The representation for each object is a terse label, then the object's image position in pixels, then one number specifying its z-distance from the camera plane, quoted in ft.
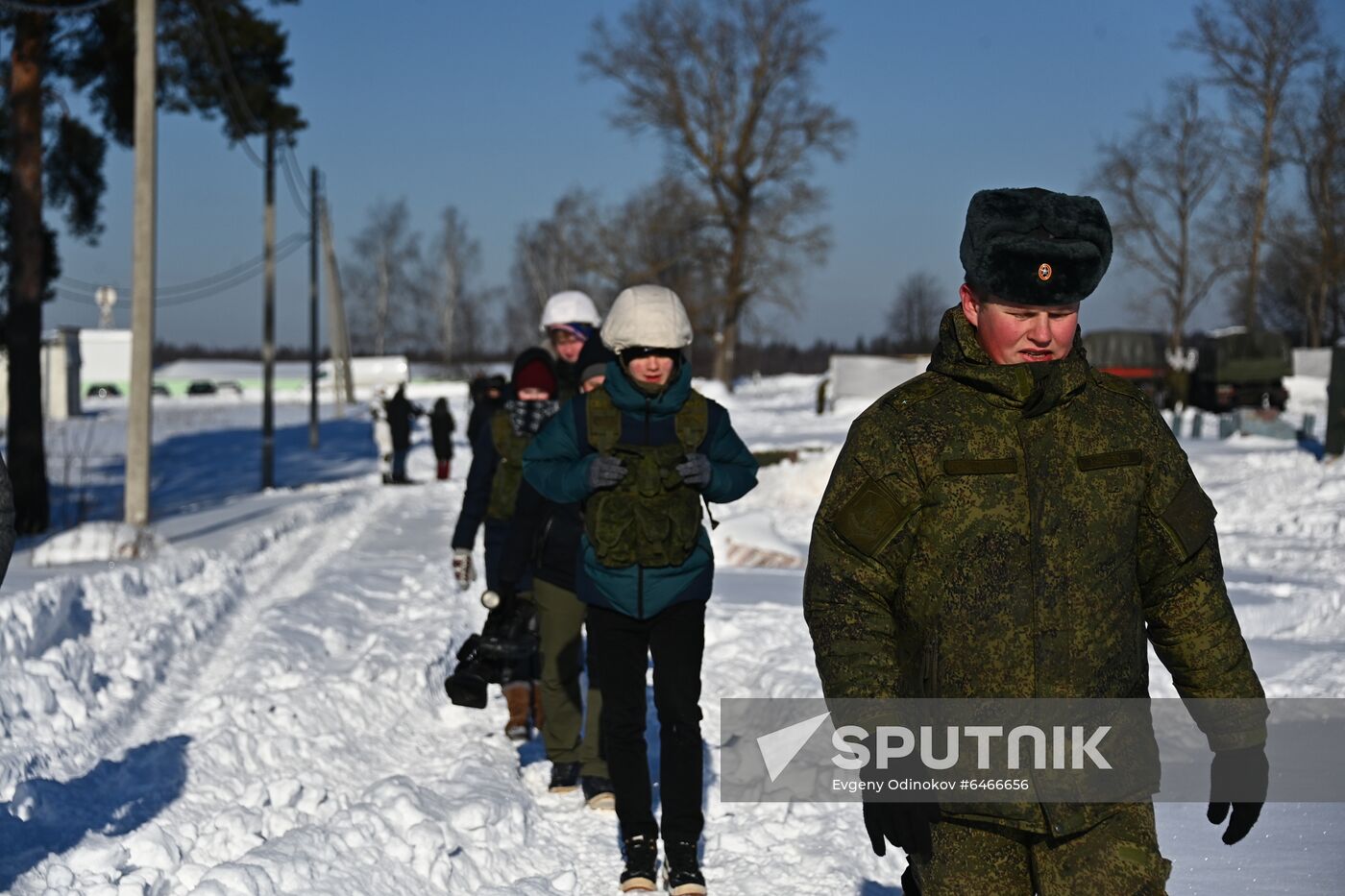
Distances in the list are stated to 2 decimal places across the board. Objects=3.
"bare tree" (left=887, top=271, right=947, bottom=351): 316.60
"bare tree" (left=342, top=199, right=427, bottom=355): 303.07
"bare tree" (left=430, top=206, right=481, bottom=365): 296.71
